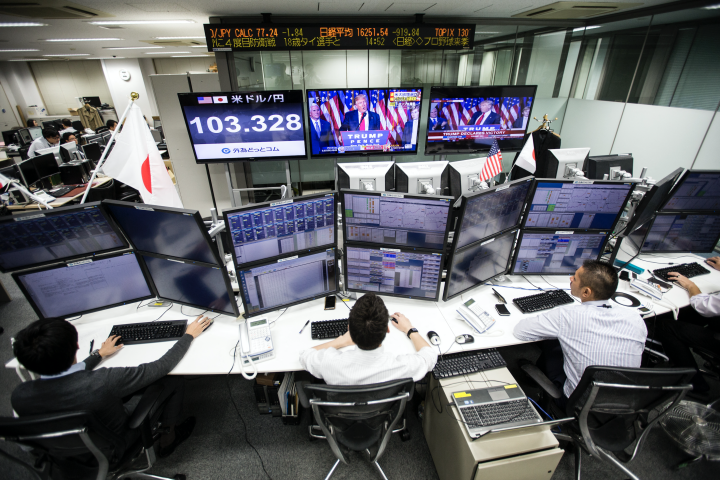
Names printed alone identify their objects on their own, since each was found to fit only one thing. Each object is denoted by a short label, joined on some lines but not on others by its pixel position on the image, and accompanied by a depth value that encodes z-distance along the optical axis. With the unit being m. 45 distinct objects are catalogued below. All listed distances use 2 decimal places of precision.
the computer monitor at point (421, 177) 2.37
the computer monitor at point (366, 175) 2.38
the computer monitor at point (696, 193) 2.32
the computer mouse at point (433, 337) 1.82
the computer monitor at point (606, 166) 2.75
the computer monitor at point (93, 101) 10.58
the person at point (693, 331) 2.04
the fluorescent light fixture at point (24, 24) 4.51
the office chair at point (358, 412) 1.28
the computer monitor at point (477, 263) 2.01
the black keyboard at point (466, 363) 1.76
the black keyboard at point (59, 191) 4.29
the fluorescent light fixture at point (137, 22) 4.66
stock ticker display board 4.00
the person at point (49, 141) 5.04
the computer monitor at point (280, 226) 1.68
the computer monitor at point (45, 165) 4.21
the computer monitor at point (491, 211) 1.82
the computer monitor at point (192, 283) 1.88
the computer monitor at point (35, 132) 7.32
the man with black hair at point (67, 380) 1.31
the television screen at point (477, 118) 4.64
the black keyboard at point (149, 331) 1.86
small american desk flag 2.41
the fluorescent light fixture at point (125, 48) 8.05
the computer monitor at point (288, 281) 1.88
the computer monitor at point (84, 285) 1.82
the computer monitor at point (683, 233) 2.52
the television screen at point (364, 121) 4.39
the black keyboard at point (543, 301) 2.08
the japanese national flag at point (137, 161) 2.20
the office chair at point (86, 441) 1.19
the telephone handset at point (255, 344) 1.74
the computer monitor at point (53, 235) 1.67
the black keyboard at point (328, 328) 1.88
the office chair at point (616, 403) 1.38
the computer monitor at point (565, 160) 2.73
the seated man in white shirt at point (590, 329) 1.60
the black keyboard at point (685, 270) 2.43
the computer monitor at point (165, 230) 1.67
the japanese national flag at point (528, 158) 2.52
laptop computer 1.54
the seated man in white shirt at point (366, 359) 1.39
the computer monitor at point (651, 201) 2.24
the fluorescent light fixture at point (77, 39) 6.31
